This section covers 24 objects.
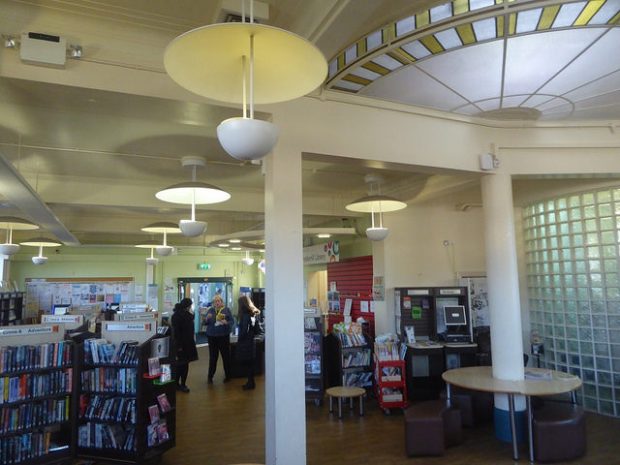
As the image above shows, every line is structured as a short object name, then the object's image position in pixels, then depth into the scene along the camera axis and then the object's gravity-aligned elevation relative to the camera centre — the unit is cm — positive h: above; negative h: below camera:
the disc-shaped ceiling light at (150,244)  1095 +109
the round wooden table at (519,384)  471 -119
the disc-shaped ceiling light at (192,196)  479 +104
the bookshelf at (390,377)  659 -146
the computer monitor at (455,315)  738 -58
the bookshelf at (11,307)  1188 -51
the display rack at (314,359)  702 -122
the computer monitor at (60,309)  1241 -60
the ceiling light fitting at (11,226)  687 +107
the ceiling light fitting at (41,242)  948 +103
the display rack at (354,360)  712 -127
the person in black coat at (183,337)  808 -95
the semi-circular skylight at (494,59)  308 +187
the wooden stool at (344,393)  629 -161
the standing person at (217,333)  859 -93
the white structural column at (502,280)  524 +1
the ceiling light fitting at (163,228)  801 +110
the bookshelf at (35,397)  454 -117
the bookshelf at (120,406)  468 -131
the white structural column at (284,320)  363 -30
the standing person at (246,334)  834 -95
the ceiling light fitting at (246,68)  200 +111
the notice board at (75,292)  1454 -12
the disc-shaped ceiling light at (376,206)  593 +111
